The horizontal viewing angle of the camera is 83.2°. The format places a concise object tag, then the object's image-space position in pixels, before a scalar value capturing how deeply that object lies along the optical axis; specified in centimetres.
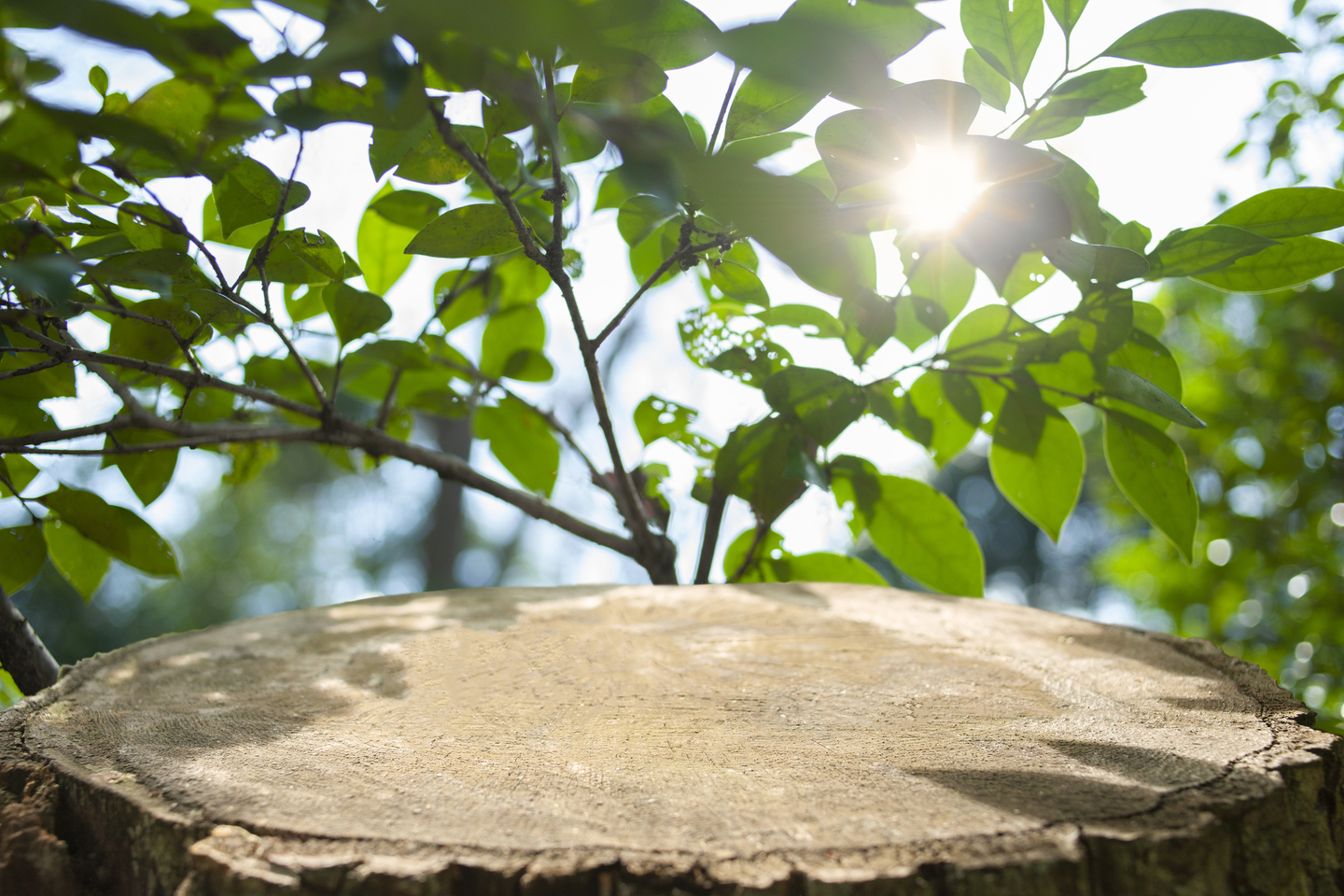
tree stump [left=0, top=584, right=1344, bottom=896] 31
